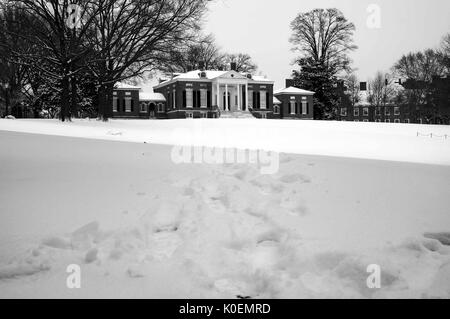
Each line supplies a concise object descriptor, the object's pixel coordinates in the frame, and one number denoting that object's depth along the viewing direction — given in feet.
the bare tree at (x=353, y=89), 264.56
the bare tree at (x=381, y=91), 266.57
